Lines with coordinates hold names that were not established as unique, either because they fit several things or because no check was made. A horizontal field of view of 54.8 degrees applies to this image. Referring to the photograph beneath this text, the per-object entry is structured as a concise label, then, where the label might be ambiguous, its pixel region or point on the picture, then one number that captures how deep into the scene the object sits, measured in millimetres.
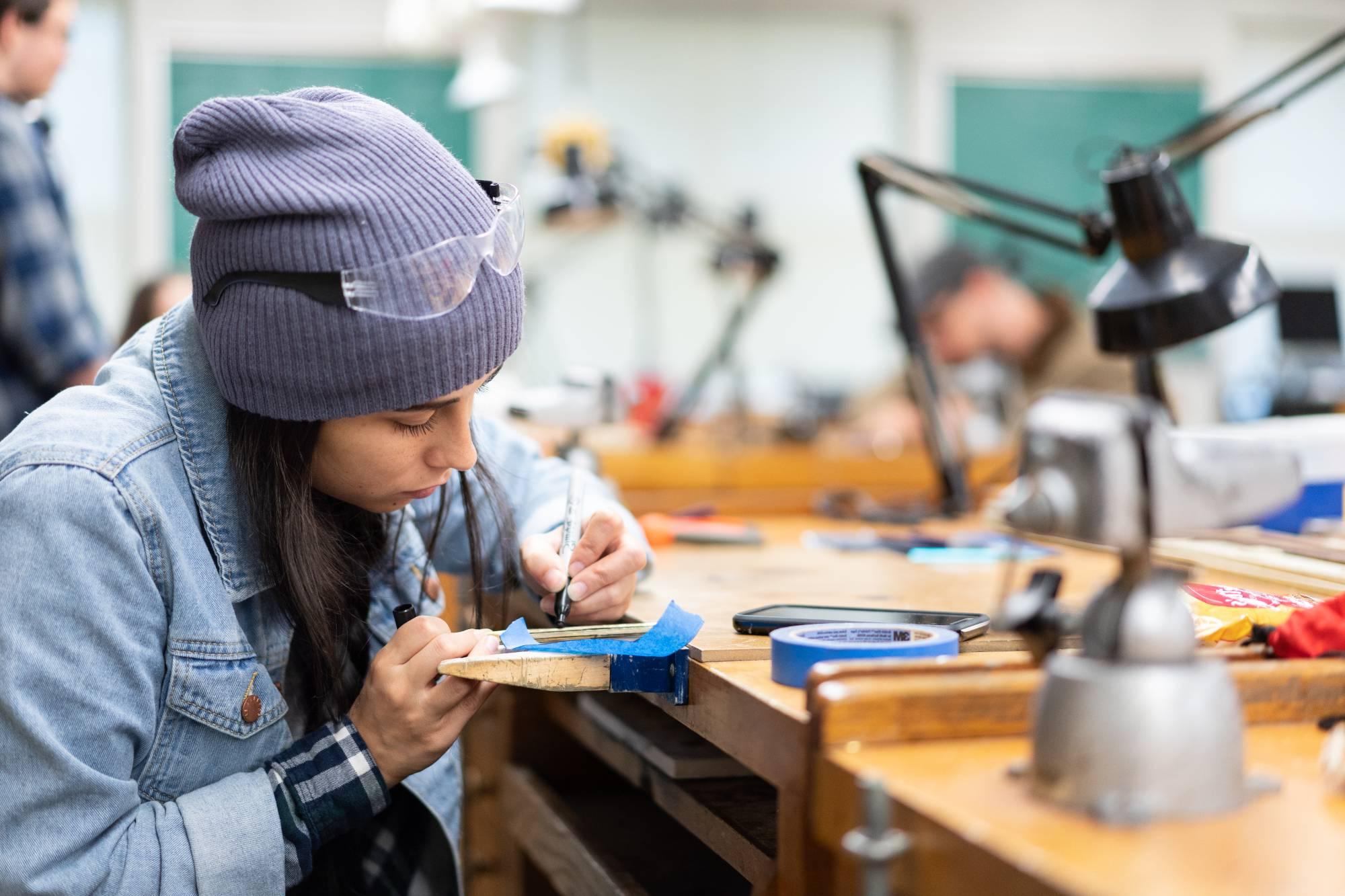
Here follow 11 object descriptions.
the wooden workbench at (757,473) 2426
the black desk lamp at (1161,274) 1024
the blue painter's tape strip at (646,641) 883
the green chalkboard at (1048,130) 5672
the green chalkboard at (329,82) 5104
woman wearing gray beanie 831
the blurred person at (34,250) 1953
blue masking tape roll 775
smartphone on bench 926
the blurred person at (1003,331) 3477
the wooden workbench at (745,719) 710
